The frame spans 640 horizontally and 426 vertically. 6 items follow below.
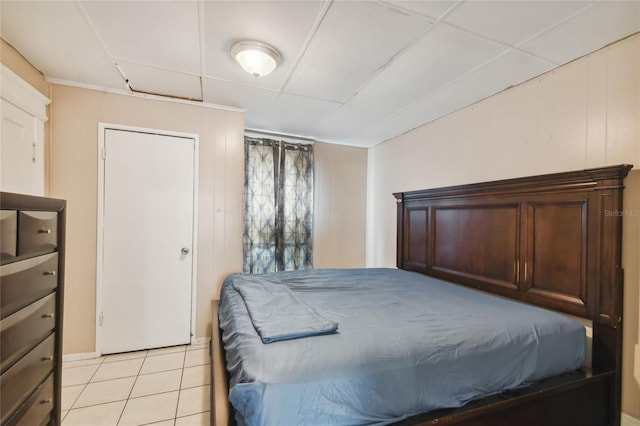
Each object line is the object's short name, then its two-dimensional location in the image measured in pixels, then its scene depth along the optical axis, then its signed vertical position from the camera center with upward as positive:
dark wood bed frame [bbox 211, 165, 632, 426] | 1.41 -0.37
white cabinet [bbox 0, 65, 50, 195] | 1.86 +0.54
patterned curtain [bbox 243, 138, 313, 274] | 3.60 +0.08
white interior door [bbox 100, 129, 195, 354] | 2.57 -0.29
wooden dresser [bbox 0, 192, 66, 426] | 0.92 -0.38
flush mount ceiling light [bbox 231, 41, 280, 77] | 1.84 +1.06
